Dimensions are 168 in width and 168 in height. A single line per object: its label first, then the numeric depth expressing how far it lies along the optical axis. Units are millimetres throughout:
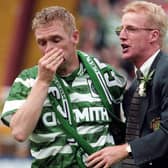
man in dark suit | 9008
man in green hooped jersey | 9219
